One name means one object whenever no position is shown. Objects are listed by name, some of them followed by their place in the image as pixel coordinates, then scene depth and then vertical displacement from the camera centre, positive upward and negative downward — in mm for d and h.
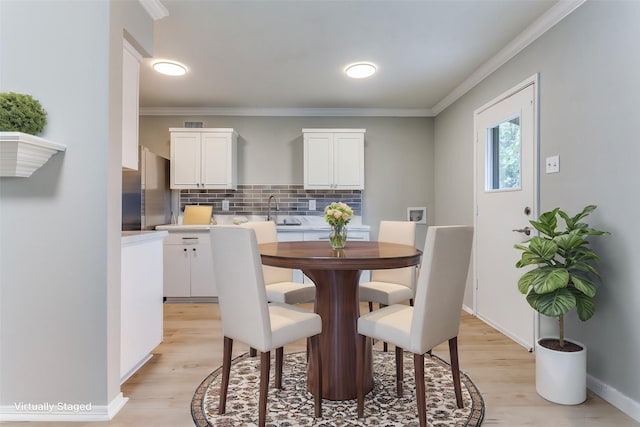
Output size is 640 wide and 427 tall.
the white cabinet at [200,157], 4309 +671
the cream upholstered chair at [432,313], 1611 -516
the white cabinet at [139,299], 2107 -592
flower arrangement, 2198 -25
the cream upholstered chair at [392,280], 2434 -550
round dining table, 1972 -647
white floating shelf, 1552 +274
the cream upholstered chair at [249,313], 1616 -516
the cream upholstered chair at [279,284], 2451 -562
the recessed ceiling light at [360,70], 3182 +1330
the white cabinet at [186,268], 4016 -666
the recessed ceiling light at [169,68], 3143 +1326
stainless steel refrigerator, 3373 +181
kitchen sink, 4699 -151
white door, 2670 +92
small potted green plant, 1611 +462
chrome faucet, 4699 +79
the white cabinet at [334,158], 4379 +672
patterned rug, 1781 -1076
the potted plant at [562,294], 1860 -451
